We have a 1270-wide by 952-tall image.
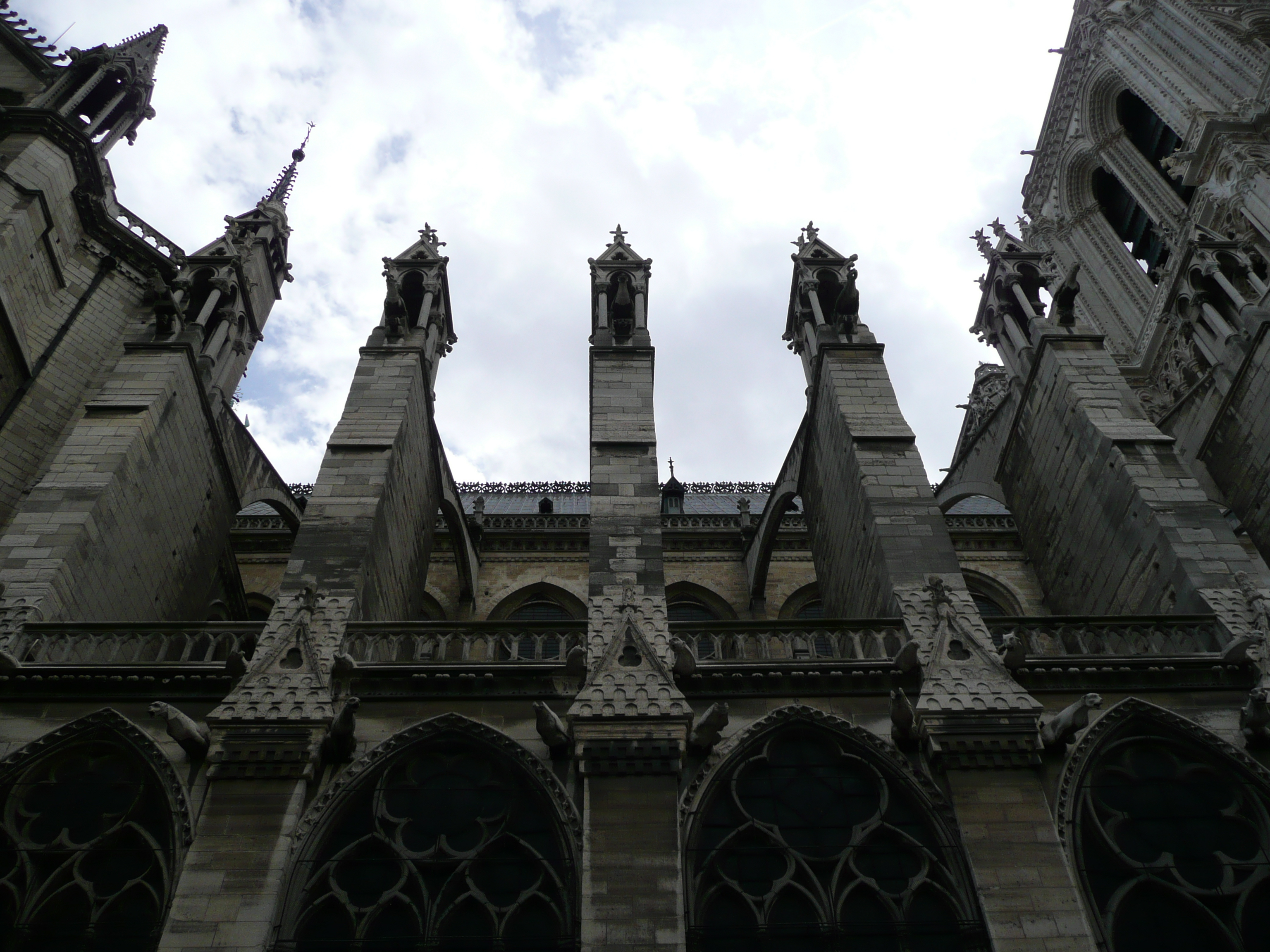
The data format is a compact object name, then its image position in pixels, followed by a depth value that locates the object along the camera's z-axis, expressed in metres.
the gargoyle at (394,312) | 14.73
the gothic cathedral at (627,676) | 8.37
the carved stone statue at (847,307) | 15.14
